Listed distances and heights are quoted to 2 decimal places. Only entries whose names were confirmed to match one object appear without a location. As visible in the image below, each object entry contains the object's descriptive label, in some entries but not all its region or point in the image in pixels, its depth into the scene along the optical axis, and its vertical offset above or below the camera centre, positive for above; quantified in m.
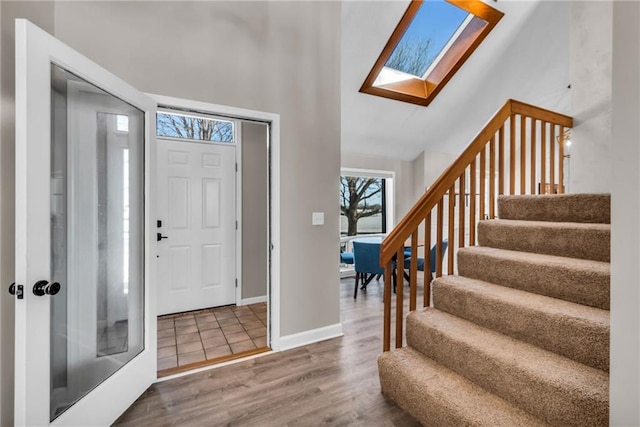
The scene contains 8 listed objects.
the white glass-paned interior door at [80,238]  1.19 -0.14
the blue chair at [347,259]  4.65 -0.75
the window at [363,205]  5.41 +0.15
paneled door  3.25 -0.14
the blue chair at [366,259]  3.93 -0.64
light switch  2.64 -0.05
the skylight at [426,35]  3.52 +2.34
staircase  1.26 -0.68
